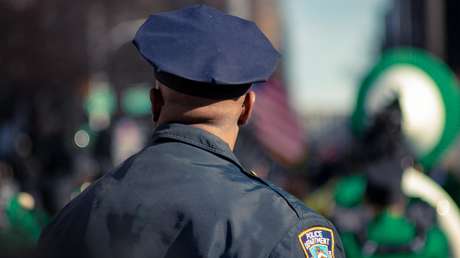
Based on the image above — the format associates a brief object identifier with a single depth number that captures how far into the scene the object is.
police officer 4.10
